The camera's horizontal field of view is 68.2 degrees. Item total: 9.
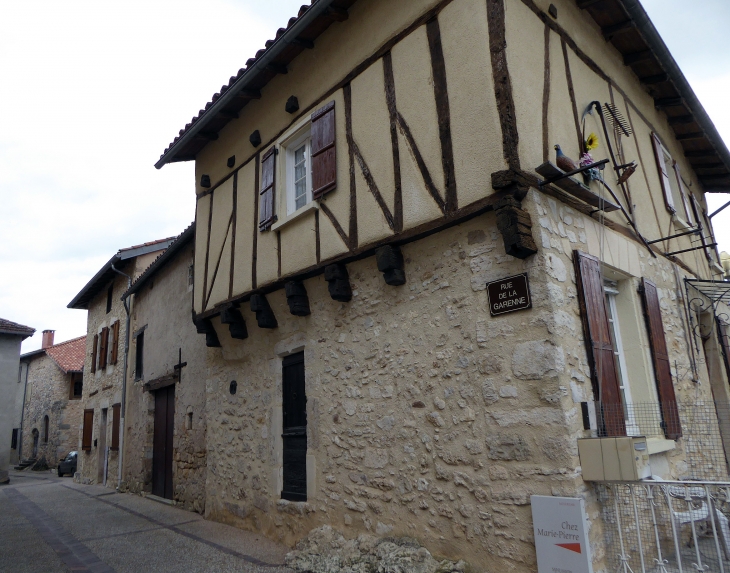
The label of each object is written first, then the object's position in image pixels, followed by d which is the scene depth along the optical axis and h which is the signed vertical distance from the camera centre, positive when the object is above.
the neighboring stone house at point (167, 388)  8.25 +0.64
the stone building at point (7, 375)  13.76 +1.52
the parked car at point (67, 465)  17.56 -1.10
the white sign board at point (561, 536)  3.20 -0.80
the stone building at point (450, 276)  3.70 +1.13
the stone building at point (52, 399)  20.09 +1.23
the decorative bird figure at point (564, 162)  4.05 +1.74
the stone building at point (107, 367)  12.41 +1.54
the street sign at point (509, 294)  3.67 +0.74
